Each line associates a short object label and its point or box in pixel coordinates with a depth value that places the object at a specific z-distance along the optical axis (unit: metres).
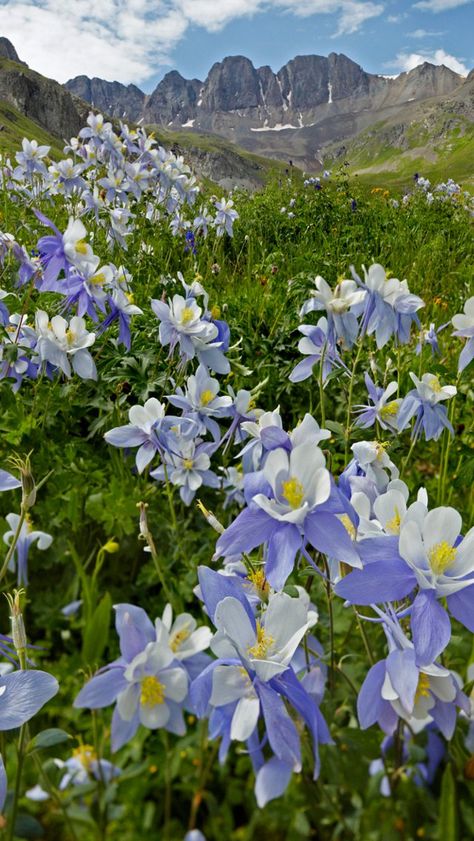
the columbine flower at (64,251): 0.75
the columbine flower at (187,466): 0.66
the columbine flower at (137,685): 0.32
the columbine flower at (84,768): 0.37
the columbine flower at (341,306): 0.66
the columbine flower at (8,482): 0.33
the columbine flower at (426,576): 0.28
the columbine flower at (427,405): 0.63
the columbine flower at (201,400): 0.66
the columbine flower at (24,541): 0.53
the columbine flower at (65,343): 0.73
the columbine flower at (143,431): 0.63
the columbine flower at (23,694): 0.27
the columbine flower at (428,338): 0.82
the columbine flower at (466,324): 0.65
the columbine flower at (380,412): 0.66
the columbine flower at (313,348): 0.68
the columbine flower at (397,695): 0.28
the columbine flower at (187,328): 0.73
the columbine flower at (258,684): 0.28
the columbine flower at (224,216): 1.69
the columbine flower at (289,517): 0.32
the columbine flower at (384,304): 0.70
